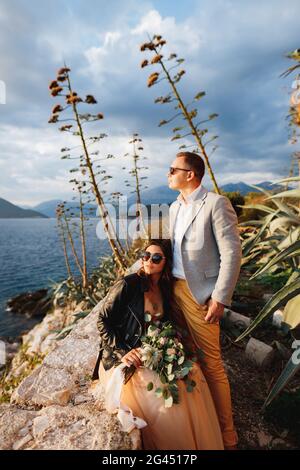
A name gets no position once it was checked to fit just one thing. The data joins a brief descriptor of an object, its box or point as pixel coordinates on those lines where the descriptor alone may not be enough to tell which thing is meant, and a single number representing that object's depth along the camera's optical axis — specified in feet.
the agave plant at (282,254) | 7.34
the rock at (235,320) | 11.67
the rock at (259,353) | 9.93
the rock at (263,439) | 7.31
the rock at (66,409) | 5.60
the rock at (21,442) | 6.04
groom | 6.77
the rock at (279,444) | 7.17
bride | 5.79
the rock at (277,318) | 11.64
